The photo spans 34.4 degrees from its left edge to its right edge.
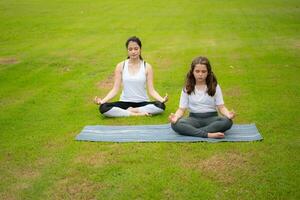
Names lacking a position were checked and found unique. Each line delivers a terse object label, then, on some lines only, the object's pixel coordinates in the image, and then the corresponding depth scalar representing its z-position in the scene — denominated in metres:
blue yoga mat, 7.20
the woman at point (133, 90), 8.65
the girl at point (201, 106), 7.24
